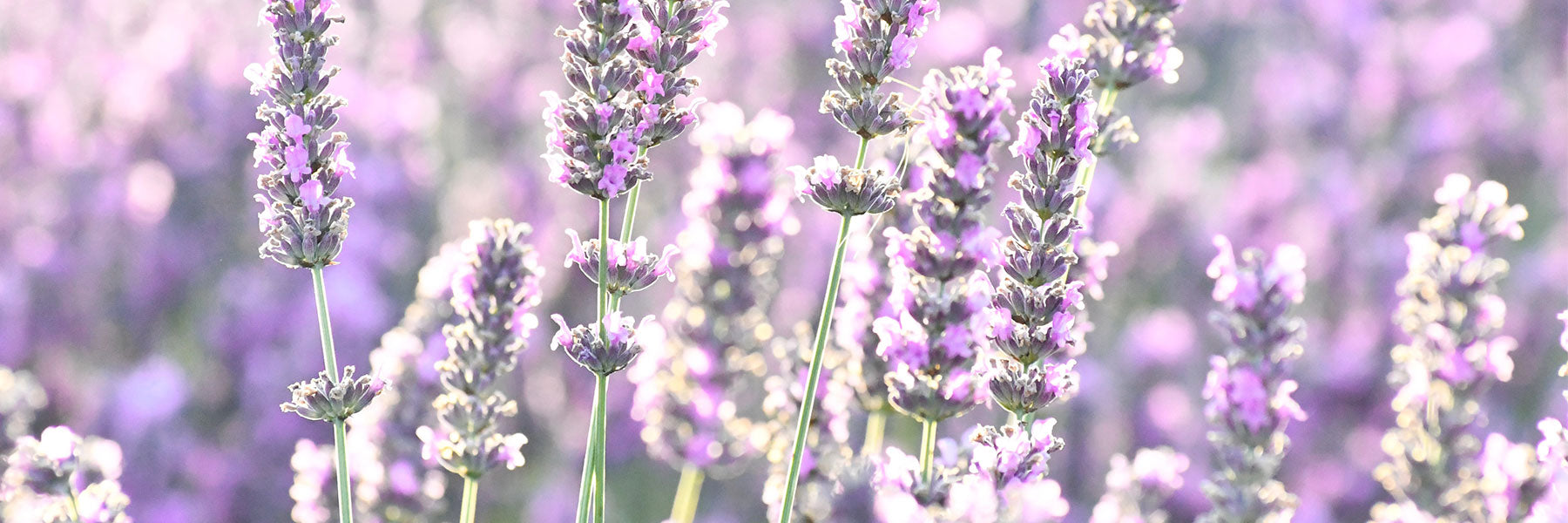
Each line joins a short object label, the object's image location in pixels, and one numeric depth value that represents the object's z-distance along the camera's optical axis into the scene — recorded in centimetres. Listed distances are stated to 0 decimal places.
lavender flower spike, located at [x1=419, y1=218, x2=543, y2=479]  74
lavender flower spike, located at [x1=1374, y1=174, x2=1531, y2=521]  79
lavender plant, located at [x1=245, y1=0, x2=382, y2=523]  70
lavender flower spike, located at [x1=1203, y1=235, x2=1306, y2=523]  78
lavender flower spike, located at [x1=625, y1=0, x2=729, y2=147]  71
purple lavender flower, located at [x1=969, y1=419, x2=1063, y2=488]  71
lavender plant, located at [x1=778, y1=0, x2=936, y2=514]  71
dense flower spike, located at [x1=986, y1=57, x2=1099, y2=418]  71
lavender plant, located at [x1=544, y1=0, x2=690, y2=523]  71
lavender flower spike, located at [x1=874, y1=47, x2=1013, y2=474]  73
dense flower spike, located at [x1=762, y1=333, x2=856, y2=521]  78
